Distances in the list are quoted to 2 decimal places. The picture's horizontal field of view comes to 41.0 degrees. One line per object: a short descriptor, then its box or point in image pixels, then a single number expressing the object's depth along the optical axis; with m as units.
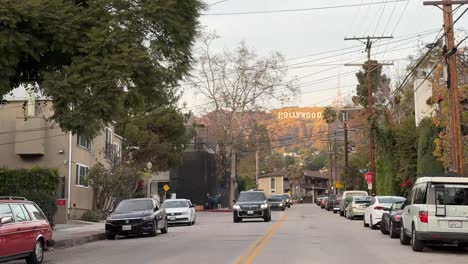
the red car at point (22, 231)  13.36
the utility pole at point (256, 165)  93.10
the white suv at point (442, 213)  16.31
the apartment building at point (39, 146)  34.97
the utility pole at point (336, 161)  88.76
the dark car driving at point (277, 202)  60.81
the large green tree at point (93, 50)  15.85
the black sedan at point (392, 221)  21.42
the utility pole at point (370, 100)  45.90
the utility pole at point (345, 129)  64.00
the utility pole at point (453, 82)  22.92
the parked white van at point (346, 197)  42.25
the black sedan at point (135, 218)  23.58
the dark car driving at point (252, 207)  33.69
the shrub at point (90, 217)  35.22
